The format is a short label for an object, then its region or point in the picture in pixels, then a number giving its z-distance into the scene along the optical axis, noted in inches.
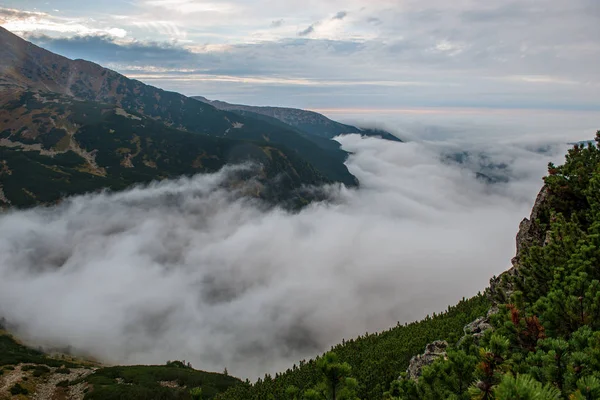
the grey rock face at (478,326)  1039.2
